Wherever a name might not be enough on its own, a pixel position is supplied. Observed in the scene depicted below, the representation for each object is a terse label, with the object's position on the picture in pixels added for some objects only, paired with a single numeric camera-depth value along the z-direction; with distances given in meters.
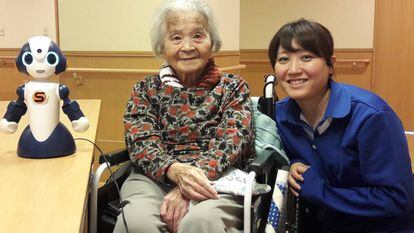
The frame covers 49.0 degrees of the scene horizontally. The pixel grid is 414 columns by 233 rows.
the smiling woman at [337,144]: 1.39
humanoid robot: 1.48
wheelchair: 1.45
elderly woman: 1.51
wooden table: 0.97
